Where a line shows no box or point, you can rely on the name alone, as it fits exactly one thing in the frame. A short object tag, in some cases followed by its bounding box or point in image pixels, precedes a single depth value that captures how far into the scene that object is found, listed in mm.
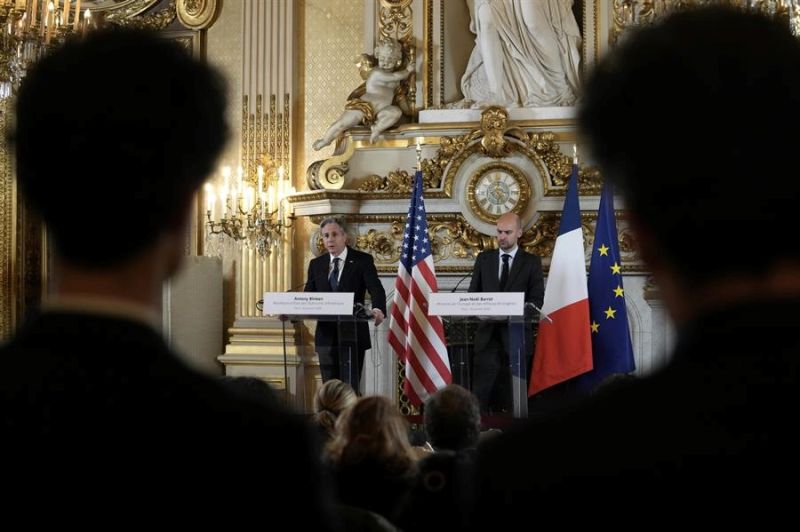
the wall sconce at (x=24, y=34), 11817
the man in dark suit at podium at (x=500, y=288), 13505
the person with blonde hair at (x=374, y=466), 5289
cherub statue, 16611
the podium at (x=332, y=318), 12679
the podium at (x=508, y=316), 12349
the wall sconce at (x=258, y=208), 17046
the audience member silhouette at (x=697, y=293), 1791
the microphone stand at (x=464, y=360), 13540
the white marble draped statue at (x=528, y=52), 16401
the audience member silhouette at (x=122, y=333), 1913
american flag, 13880
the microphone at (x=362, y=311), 13040
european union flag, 14405
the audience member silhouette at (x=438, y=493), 4925
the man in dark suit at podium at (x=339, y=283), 13550
